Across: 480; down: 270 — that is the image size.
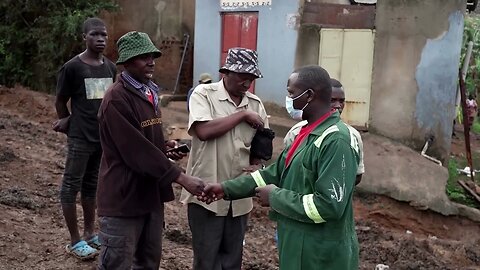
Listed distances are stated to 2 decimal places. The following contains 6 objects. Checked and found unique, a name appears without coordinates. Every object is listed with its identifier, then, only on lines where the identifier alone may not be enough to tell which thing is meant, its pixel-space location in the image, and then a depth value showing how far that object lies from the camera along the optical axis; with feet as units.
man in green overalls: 8.61
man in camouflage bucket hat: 11.80
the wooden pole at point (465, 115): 34.14
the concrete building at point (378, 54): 31.40
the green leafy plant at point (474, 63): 55.62
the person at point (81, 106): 13.79
